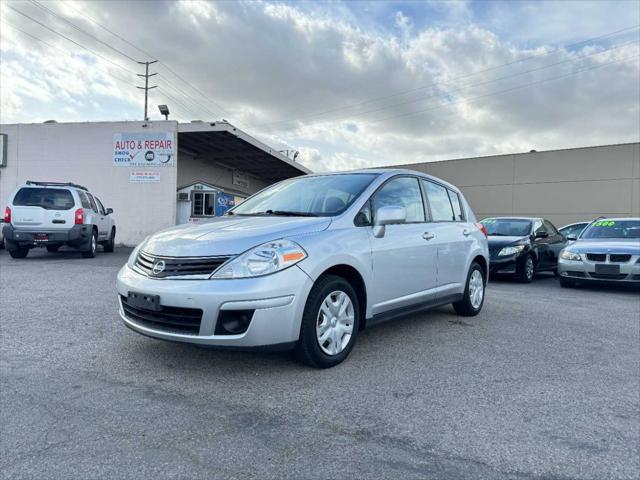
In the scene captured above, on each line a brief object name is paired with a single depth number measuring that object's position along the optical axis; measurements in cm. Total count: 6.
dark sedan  1013
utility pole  4719
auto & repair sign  1783
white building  1791
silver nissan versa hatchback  334
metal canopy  1814
